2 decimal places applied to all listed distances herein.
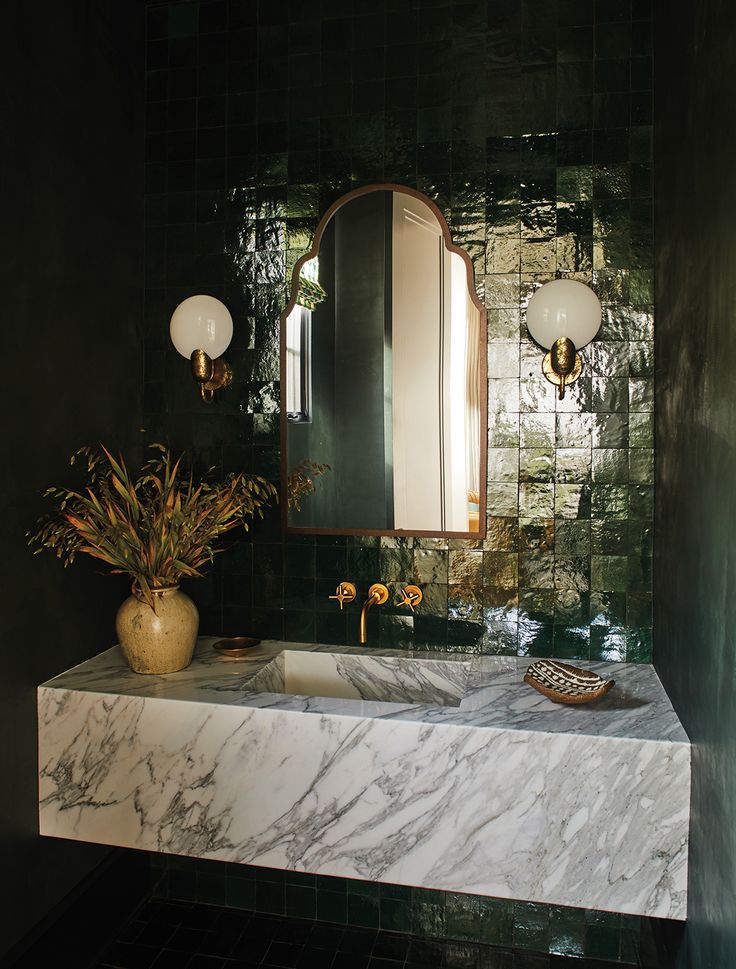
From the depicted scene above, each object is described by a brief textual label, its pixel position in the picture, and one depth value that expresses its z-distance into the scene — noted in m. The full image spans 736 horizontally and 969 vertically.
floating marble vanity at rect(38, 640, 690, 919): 1.78
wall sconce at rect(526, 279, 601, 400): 2.18
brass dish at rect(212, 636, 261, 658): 2.38
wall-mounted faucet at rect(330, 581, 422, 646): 2.42
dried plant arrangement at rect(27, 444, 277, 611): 2.10
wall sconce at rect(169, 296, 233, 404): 2.42
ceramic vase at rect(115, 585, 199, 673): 2.20
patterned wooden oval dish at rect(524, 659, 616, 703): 1.96
